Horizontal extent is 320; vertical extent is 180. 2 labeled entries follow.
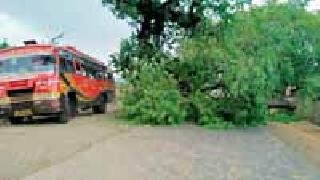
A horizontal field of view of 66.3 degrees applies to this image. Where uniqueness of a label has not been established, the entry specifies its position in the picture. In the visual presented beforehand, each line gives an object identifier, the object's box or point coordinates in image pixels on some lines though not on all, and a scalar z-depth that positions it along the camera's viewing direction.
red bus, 8.44
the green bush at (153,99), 8.86
